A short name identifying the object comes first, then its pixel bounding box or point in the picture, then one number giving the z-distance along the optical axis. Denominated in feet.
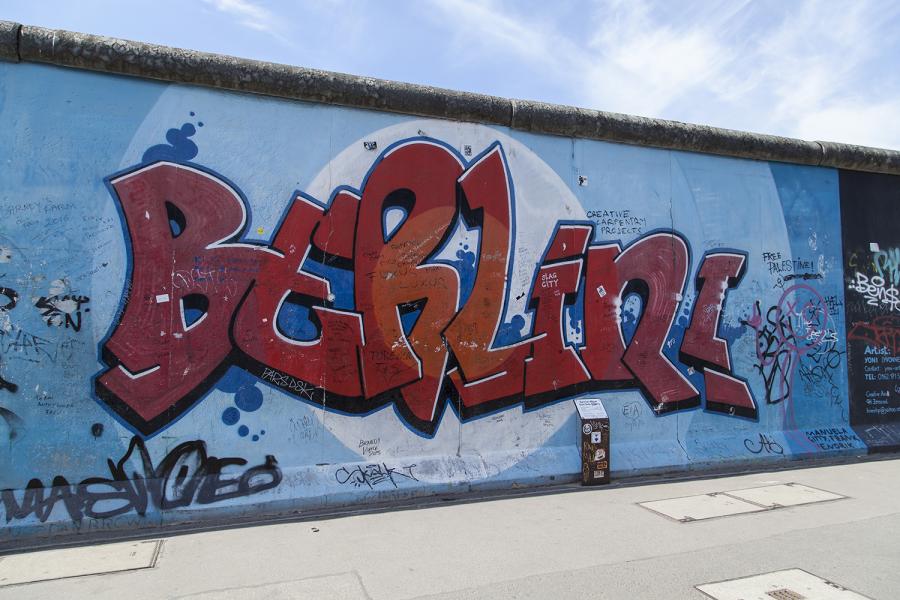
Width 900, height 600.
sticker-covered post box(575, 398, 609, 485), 25.36
